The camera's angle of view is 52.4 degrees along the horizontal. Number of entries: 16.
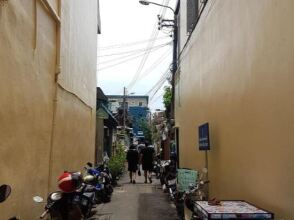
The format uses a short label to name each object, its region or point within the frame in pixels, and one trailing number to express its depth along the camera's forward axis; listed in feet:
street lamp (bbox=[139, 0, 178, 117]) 39.22
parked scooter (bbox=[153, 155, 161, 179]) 41.22
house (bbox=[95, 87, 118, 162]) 41.86
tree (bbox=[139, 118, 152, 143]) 114.48
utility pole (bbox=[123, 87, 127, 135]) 91.10
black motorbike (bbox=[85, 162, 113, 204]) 24.54
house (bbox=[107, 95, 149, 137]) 128.85
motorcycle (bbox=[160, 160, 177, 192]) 26.61
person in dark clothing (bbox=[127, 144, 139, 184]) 38.96
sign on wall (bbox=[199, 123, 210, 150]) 18.67
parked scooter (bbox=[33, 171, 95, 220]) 15.04
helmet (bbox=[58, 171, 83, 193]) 15.18
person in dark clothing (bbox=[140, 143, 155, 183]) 39.22
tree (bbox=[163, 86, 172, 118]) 53.17
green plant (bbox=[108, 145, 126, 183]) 35.72
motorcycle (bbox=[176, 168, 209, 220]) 17.19
